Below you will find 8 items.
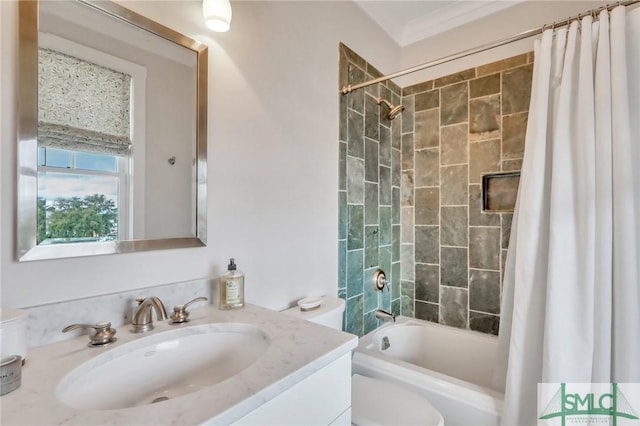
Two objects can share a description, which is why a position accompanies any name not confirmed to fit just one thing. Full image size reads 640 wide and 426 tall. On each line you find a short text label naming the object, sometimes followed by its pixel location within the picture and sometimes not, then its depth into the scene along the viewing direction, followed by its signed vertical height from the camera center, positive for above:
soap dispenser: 1.07 -0.28
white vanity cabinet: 0.60 -0.42
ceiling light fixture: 1.03 +0.68
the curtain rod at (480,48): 1.28 +0.77
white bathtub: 1.31 -0.83
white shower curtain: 1.14 -0.03
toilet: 1.17 -0.79
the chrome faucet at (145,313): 0.86 -0.30
